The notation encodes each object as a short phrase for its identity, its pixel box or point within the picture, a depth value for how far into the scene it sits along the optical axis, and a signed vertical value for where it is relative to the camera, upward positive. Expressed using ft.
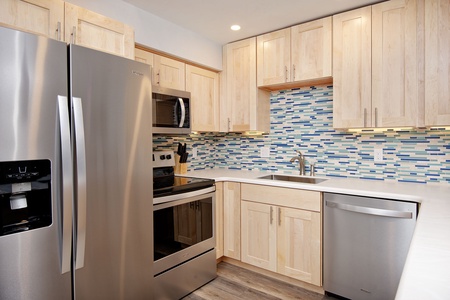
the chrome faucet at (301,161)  9.11 -0.47
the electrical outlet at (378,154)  7.87 -0.24
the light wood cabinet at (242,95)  9.55 +1.89
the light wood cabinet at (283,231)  7.22 -2.37
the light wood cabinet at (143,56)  7.62 +2.63
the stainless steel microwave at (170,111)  7.45 +1.07
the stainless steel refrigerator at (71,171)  3.95 -0.36
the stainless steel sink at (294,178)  8.70 -1.06
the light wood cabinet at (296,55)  7.93 +2.86
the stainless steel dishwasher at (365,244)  5.97 -2.27
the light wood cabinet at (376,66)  6.69 +2.08
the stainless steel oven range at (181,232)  6.51 -2.23
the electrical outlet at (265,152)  10.23 -0.18
